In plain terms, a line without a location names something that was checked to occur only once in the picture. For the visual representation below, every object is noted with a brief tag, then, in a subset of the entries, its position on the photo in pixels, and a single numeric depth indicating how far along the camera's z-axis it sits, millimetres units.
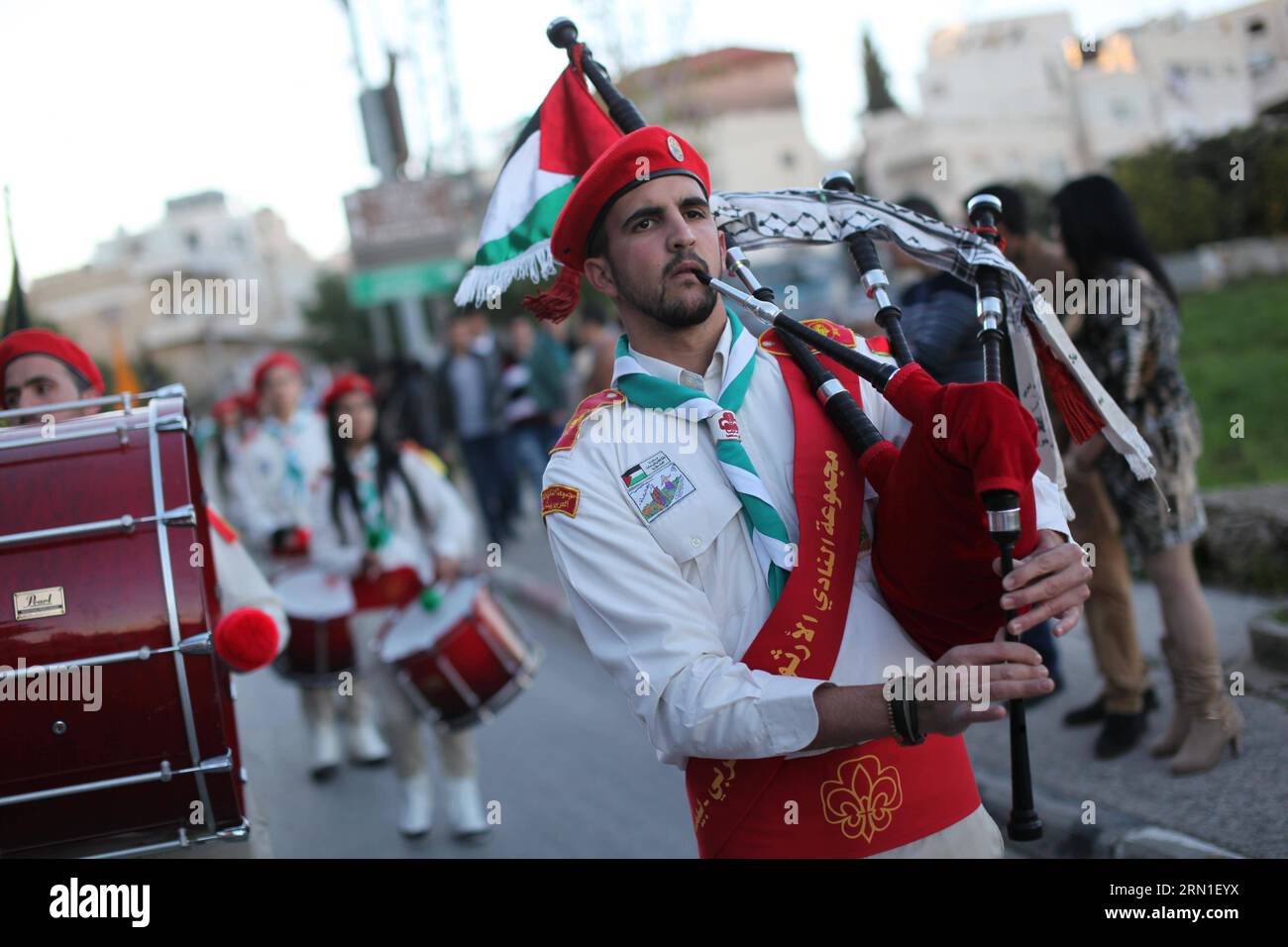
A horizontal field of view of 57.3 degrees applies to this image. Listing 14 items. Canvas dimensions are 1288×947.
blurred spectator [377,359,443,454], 11594
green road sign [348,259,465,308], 15000
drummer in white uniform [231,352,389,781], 6621
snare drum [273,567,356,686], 5977
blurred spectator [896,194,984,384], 3824
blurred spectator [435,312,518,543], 11125
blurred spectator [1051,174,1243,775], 4203
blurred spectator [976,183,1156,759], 4609
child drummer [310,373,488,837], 5730
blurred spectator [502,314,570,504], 10695
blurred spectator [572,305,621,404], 8195
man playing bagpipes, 2092
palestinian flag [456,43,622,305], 3115
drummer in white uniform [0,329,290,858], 3598
